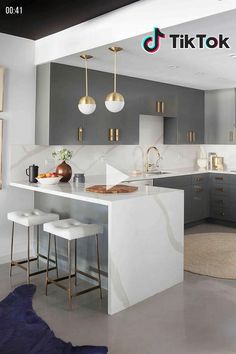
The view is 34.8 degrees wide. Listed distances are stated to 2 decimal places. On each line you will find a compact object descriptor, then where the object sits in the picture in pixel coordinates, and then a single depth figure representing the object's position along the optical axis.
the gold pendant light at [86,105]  4.13
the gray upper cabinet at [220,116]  6.61
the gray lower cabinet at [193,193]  6.02
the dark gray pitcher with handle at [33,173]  4.48
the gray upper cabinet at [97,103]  4.55
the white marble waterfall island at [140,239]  3.23
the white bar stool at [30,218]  3.83
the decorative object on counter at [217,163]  7.01
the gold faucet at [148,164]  6.21
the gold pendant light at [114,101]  3.93
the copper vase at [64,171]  4.42
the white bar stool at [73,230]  3.29
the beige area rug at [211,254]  4.23
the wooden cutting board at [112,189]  3.63
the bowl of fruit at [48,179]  4.21
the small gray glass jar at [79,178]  4.44
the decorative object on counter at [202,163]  7.08
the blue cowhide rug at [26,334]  2.58
